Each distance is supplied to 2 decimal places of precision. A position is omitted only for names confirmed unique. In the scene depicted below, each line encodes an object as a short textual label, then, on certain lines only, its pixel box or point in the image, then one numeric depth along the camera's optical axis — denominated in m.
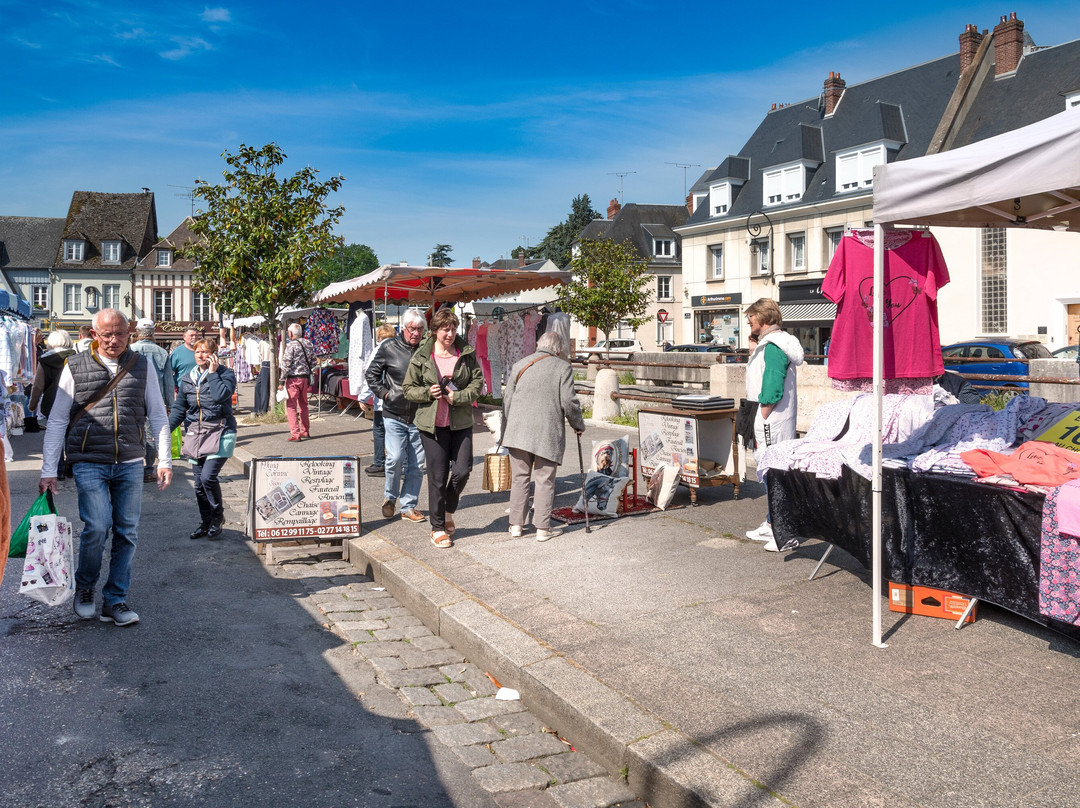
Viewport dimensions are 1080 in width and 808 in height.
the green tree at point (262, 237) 17.31
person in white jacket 7.08
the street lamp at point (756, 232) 43.81
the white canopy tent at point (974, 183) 3.98
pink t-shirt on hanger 6.12
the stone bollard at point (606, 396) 15.51
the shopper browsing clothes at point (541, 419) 7.19
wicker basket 9.22
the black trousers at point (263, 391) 18.48
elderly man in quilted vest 5.50
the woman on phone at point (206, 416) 7.78
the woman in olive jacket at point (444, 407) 7.26
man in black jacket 8.23
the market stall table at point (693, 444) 8.40
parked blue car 18.81
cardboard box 4.99
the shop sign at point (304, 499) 7.30
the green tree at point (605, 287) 45.84
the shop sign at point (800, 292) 41.19
